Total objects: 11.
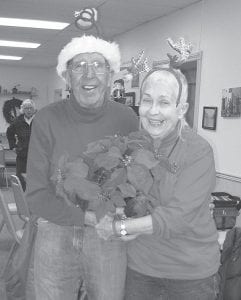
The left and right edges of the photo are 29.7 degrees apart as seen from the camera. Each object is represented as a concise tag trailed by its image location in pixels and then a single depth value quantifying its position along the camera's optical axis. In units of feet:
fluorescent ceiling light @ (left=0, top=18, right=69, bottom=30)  21.35
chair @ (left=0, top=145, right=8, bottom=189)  25.12
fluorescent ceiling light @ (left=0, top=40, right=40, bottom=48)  28.72
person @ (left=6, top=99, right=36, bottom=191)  20.20
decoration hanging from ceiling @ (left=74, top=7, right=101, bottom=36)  6.23
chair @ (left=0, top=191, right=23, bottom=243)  10.59
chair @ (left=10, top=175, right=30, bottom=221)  11.26
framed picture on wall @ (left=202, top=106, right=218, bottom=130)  16.07
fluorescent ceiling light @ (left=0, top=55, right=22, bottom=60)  36.60
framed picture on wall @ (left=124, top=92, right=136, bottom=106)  22.60
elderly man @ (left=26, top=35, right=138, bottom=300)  5.30
